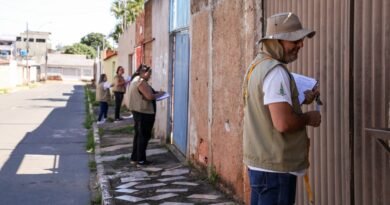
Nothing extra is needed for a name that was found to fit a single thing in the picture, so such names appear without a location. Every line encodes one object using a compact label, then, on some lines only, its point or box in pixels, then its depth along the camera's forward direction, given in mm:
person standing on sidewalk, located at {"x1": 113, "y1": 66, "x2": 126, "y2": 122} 17097
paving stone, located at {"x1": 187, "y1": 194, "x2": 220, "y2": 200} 6516
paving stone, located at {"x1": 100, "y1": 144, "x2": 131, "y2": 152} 11134
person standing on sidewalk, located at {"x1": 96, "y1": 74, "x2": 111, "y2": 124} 16750
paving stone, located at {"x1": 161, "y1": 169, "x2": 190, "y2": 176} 8188
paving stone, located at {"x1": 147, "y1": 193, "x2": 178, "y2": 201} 6648
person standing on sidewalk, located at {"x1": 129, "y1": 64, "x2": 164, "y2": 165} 8508
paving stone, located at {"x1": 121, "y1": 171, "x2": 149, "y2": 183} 7986
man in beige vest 3074
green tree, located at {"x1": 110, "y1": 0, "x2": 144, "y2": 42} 42062
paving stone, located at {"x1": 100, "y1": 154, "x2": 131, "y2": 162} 9797
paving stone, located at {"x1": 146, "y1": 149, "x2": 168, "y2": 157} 10198
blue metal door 9516
